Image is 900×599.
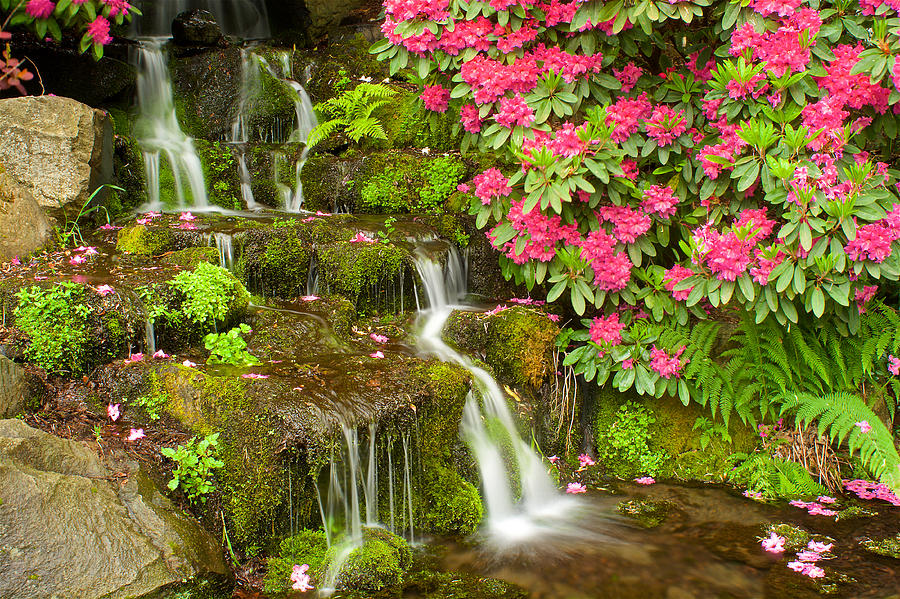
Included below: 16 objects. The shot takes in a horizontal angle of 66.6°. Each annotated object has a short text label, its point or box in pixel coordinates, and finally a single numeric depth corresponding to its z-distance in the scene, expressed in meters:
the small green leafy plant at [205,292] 4.33
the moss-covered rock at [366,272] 5.31
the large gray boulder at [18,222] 4.87
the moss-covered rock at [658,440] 4.84
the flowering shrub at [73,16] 5.64
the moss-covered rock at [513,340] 4.82
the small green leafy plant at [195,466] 3.47
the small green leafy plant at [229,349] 4.18
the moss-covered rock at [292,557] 3.29
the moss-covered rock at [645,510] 4.16
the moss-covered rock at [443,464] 3.96
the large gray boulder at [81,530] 2.79
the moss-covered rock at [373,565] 3.28
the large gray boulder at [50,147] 5.44
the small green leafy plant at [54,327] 3.91
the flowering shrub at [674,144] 3.71
